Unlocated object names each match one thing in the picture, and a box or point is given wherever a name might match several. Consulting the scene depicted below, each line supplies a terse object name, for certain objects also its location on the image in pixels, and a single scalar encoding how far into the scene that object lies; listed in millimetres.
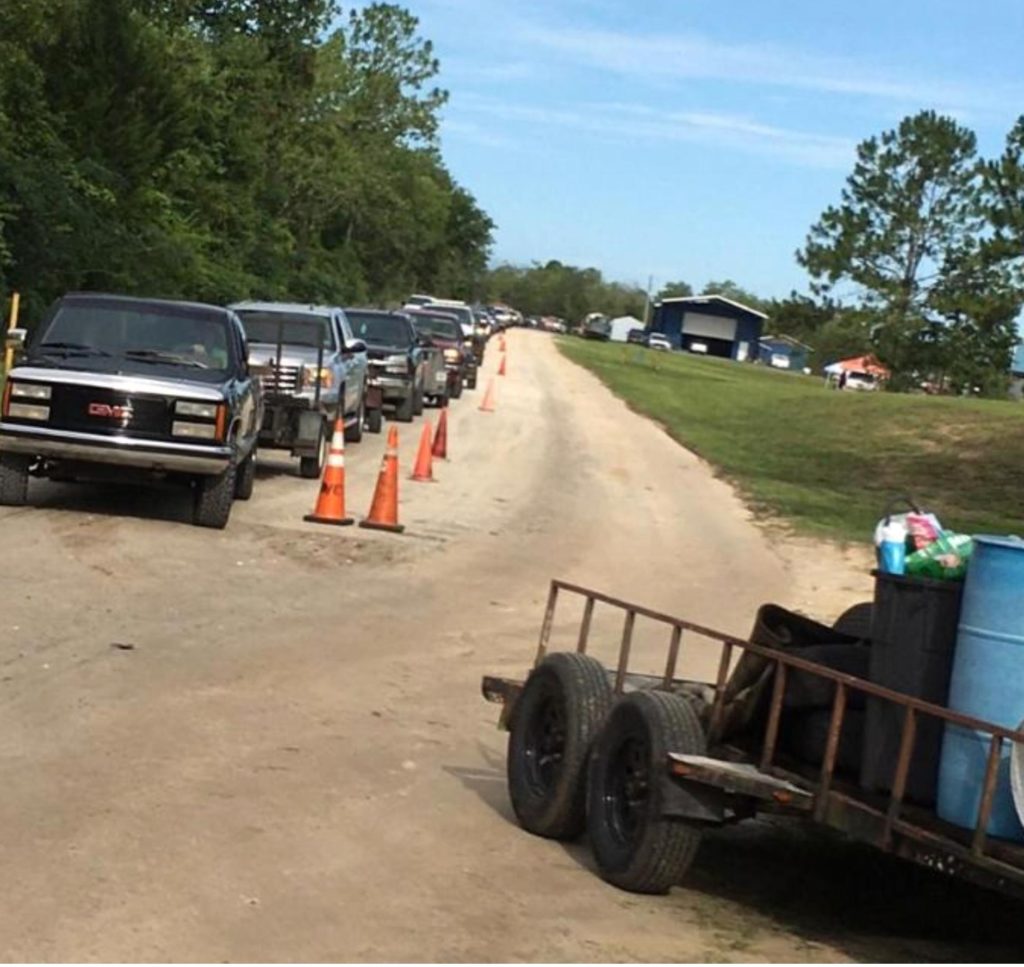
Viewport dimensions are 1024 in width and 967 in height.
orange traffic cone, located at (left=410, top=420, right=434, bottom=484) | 21844
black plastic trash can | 6148
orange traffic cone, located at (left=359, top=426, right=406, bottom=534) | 16734
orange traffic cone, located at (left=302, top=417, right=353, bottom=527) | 16641
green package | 6262
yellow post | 27581
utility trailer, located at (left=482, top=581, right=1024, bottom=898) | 5848
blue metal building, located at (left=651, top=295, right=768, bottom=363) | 170000
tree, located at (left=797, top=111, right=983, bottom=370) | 89562
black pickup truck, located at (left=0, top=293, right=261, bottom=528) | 14781
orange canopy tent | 88794
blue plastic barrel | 5828
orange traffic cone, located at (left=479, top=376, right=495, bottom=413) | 37950
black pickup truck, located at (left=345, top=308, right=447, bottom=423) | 30516
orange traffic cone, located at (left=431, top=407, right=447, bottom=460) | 25188
